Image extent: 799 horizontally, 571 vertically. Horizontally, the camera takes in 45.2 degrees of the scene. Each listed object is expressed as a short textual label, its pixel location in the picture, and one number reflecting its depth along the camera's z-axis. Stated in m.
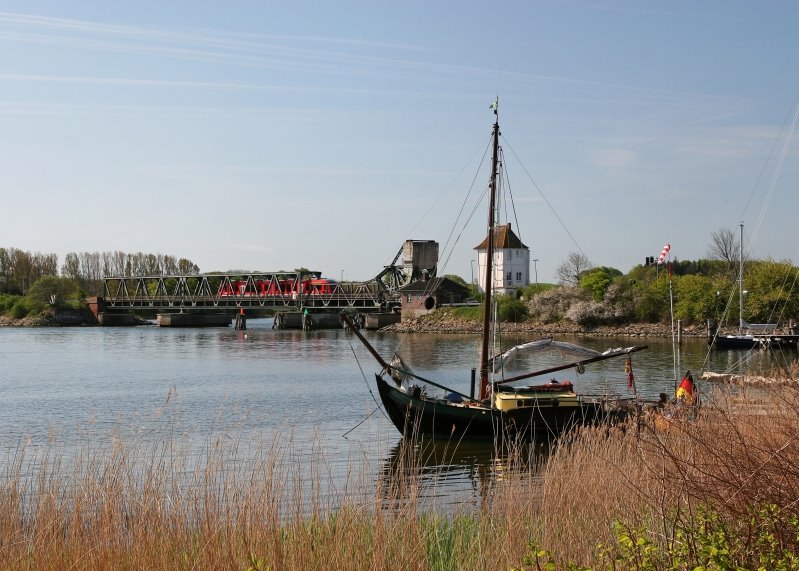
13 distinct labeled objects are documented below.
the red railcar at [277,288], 126.44
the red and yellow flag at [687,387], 24.79
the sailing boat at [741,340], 64.24
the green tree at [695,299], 84.75
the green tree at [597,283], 99.31
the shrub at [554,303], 99.25
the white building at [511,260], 124.81
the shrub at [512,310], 101.56
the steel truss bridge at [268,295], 121.31
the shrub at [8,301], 139.75
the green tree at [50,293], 133.88
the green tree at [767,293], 79.19
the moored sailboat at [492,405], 26.89
